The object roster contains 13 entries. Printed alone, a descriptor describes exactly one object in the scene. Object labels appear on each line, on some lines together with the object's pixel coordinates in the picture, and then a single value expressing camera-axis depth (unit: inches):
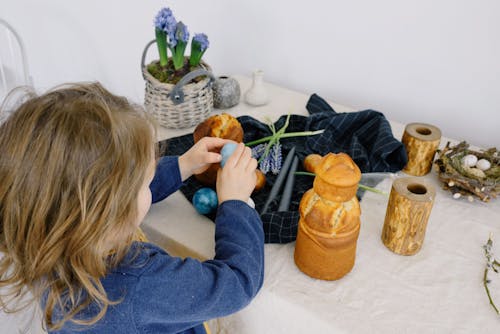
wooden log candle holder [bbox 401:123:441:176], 37.8
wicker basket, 42.4
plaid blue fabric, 37.5
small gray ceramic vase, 48.1
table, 26.8
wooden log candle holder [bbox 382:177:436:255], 29.0
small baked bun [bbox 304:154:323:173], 37.7
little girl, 21.4
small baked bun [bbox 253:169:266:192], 36.3
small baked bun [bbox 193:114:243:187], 37.7
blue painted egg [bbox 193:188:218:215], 33.7
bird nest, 35.3
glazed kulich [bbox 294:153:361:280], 26.2
